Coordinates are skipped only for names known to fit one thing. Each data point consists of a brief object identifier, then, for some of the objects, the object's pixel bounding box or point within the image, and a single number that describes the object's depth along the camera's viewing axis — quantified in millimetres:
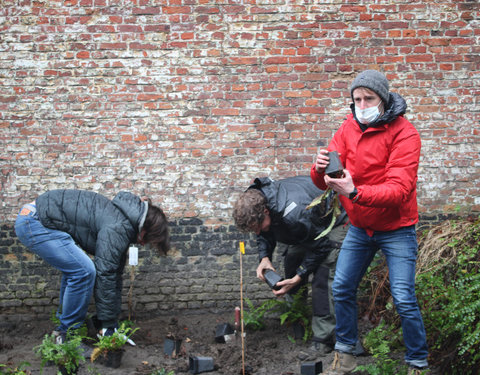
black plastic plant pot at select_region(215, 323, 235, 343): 5004
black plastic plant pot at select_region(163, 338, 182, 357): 4703
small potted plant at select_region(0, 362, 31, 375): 3907
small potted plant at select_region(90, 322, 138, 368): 4195
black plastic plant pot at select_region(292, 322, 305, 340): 4922
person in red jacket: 3262
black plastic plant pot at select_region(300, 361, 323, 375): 4043
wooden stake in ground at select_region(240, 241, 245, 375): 4168
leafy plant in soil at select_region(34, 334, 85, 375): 3982
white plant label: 4965
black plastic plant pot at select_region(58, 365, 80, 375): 4023
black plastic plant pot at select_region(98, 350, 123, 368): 4297
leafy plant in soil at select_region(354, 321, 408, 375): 3721
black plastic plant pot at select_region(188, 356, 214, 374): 4258
